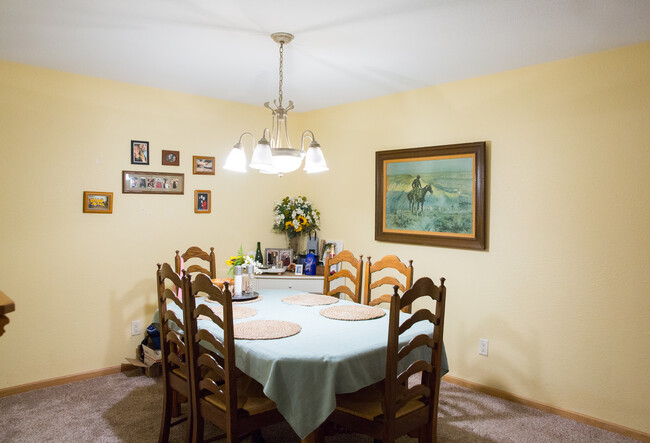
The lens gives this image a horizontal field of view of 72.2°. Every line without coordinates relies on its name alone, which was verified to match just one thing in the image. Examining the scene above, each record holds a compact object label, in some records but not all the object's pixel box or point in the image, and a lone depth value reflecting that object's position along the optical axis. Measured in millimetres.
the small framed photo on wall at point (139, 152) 3672
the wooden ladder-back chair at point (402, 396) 1893
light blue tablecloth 1840
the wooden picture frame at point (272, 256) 4414
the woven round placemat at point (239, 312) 2510
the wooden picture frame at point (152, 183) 3646
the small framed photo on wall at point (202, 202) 4043
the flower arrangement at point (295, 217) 4404
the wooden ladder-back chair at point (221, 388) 1931
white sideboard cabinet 3963
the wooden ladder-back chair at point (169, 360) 2260
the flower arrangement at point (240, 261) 3006
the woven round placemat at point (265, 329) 2123
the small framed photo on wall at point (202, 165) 4020
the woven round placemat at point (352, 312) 2521
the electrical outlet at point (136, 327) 3721
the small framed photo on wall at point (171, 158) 3840
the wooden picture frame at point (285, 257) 4387
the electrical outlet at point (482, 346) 3342
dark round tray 2891
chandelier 2445
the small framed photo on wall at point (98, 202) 3461
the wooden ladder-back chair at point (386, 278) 2879
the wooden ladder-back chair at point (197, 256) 3305
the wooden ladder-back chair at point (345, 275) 3146
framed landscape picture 3344
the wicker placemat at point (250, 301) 2869
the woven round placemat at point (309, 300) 2865
